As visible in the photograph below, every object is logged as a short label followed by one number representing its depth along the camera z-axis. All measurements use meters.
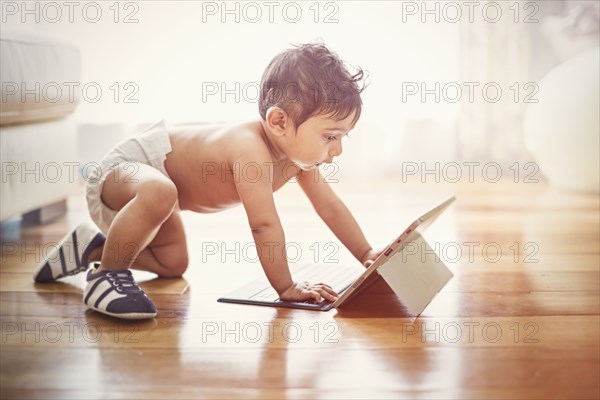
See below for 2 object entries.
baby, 2.64
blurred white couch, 3.10
